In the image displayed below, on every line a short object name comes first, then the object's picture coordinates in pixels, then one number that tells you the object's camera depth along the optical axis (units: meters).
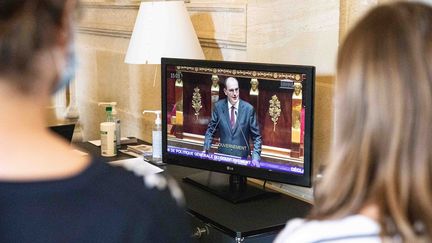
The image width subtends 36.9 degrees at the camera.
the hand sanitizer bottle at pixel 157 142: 2.60
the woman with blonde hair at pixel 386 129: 0.92
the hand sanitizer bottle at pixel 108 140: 2.72
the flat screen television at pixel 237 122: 1.98
